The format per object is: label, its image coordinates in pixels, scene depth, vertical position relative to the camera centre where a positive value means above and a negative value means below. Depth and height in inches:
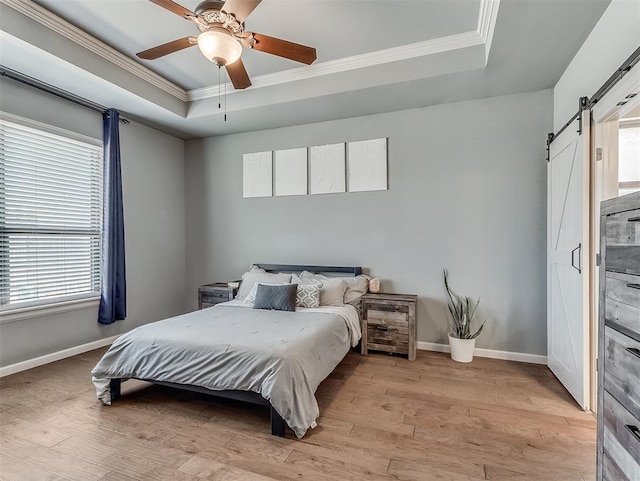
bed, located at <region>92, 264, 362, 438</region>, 82.3 -34.8
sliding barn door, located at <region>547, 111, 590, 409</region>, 92.9 -7.8
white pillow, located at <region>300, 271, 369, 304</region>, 145.7 -23.0
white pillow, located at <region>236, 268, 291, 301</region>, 153.8 -20.3
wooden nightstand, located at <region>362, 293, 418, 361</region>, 135.5 -37.5
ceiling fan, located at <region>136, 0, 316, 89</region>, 78.6 +55.3
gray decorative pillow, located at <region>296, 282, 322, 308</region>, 138.0 -25.4
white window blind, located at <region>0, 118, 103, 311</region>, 122.3 +10.1
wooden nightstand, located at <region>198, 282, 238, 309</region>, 165.8 -29.5
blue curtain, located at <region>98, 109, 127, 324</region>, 150.9 +3.9
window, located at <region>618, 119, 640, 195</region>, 98.4 +25.4
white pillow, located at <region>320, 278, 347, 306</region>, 140.5 -24.6
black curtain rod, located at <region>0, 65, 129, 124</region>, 116.5 +61.1
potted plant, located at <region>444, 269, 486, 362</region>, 132.9 -39.2
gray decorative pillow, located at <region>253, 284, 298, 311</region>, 132.2 -25.1
